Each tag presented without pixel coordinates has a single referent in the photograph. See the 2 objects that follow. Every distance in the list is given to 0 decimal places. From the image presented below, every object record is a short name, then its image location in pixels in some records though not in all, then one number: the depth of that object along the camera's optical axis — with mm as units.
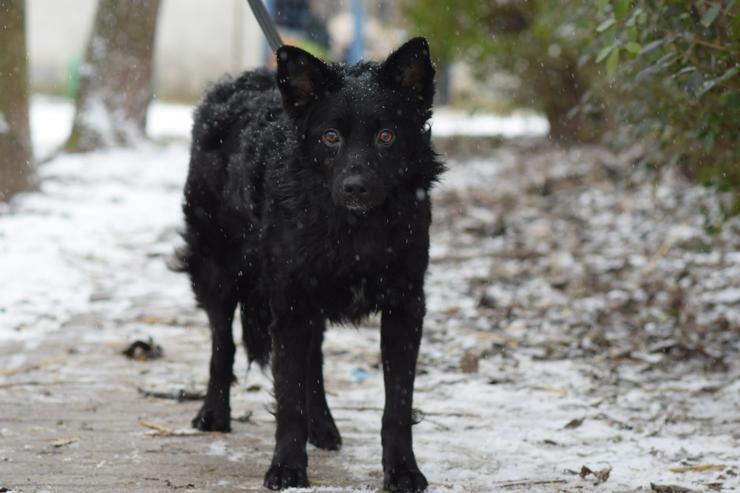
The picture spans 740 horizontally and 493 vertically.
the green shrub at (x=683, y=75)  9680
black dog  8180
